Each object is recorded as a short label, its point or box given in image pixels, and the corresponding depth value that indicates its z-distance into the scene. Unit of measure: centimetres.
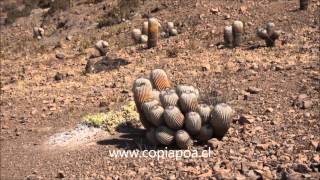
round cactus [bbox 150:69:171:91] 830
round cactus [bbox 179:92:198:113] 731
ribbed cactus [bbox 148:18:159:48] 1310
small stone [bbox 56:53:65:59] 1453
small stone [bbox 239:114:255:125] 768
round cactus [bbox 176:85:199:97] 755
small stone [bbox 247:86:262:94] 883
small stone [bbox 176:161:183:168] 673
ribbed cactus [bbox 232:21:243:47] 1198
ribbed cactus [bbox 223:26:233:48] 1211
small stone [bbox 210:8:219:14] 1463
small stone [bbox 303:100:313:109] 790
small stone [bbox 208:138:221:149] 708
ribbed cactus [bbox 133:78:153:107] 771
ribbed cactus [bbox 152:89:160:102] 782
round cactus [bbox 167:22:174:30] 1418
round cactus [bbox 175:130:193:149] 716
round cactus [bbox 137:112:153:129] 774
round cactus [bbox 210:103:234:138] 718
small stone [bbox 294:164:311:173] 565
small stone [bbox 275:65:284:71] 982
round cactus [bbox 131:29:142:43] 1408
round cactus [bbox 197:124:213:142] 729
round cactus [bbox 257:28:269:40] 1165
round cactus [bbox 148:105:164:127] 738
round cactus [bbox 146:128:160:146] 745
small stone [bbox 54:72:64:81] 1238
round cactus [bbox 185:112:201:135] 720
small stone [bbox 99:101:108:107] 973
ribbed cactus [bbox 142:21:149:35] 1440
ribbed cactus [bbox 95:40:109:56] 1367
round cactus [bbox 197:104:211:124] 736
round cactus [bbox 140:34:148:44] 1385
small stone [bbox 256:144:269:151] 671
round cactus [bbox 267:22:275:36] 1159
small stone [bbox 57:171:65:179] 717
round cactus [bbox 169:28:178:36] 1399
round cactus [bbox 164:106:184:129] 718
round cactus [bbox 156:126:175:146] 730
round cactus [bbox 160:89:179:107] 741
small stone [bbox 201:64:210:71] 1066
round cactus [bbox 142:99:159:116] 752
